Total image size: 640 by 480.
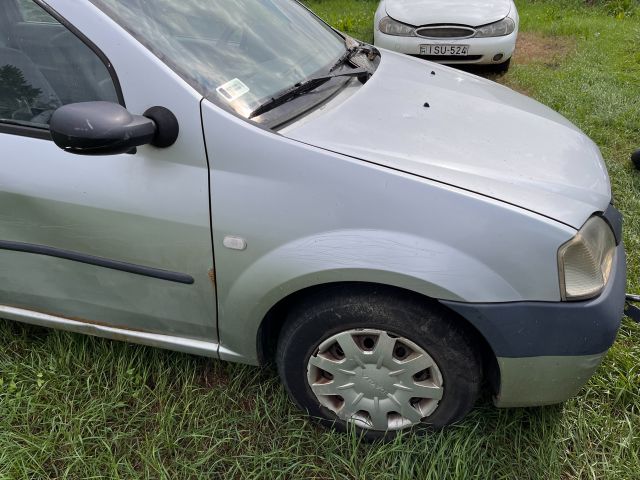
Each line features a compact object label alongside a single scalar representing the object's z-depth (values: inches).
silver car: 55.9
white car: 185.5
